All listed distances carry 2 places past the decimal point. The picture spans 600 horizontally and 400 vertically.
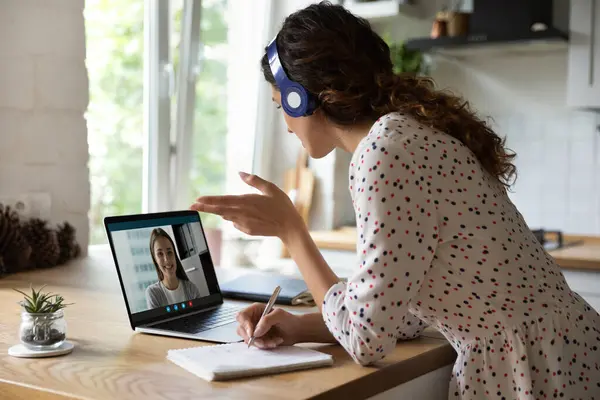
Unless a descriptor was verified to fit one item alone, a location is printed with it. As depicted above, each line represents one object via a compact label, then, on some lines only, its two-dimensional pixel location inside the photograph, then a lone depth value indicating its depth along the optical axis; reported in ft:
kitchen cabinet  10.96
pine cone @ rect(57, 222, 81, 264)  8.20
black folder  6.22
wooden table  3.79
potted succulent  4.42
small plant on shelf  12.47
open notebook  4.04
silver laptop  5.10
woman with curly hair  4.09
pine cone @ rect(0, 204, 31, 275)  7.40
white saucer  4.37
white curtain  12.23
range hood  11.19
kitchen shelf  11.12
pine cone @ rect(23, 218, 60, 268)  7.75
